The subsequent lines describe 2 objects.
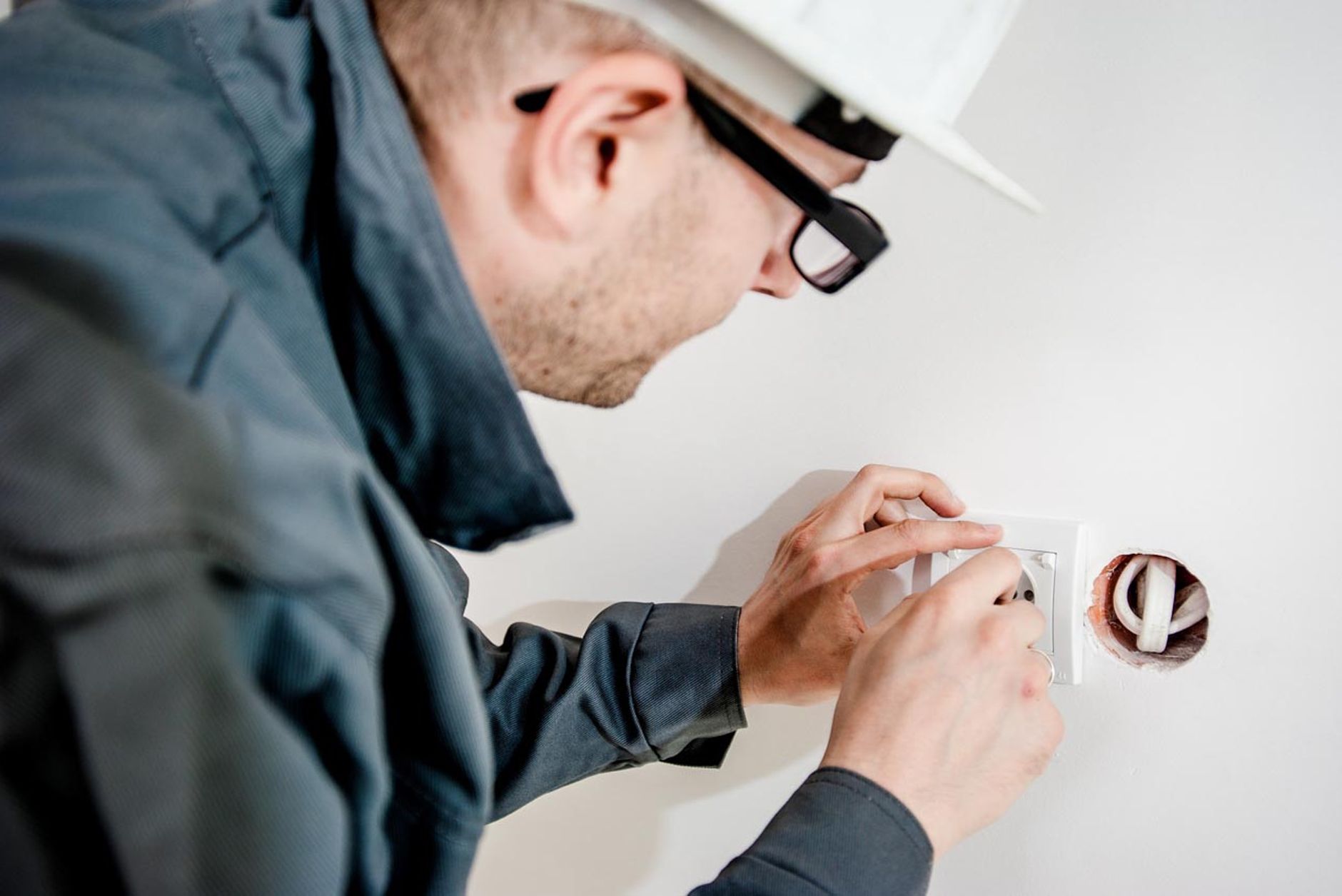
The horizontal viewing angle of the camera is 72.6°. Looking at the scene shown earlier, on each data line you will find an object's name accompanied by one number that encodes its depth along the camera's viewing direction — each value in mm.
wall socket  700
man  340
